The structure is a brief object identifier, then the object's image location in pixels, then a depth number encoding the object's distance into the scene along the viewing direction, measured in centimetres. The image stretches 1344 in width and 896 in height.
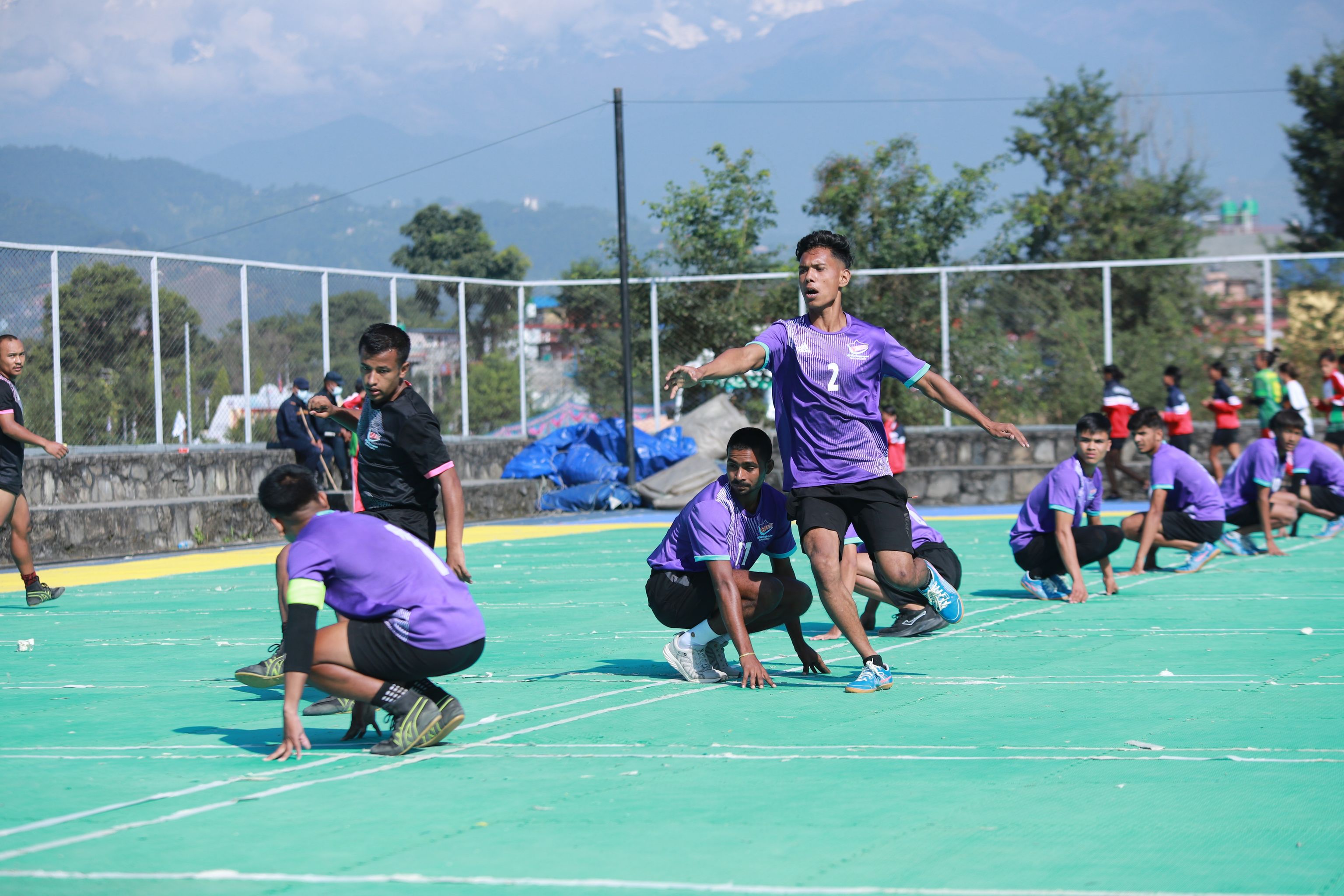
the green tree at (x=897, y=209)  3481
